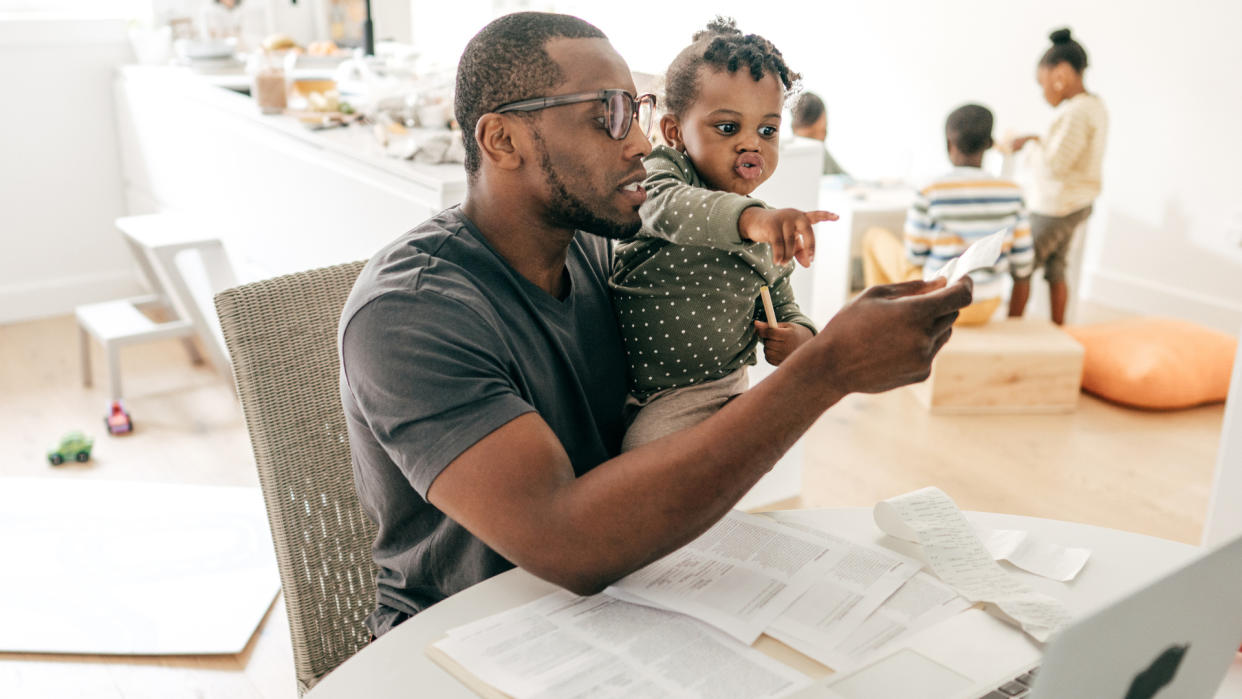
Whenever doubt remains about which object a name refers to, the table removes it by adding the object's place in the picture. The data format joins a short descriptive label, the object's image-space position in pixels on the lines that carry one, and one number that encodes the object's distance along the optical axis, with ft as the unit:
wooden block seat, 11.18
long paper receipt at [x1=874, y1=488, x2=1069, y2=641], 3.34
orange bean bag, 11.25
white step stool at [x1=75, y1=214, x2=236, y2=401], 10.73
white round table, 3.06
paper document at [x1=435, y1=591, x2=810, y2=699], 2.97
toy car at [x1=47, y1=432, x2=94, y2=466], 9.89
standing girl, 13.14
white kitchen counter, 7.98
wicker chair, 4.33
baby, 4.50
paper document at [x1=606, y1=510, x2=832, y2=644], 3.35
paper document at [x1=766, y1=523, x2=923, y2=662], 3.25
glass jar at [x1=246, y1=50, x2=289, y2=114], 10.25
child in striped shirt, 11.55
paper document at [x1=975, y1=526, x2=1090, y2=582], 3.66
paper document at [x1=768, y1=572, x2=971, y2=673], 3.16
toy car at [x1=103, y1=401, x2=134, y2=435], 10.50
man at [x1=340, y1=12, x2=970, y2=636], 3.27
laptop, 2.03
